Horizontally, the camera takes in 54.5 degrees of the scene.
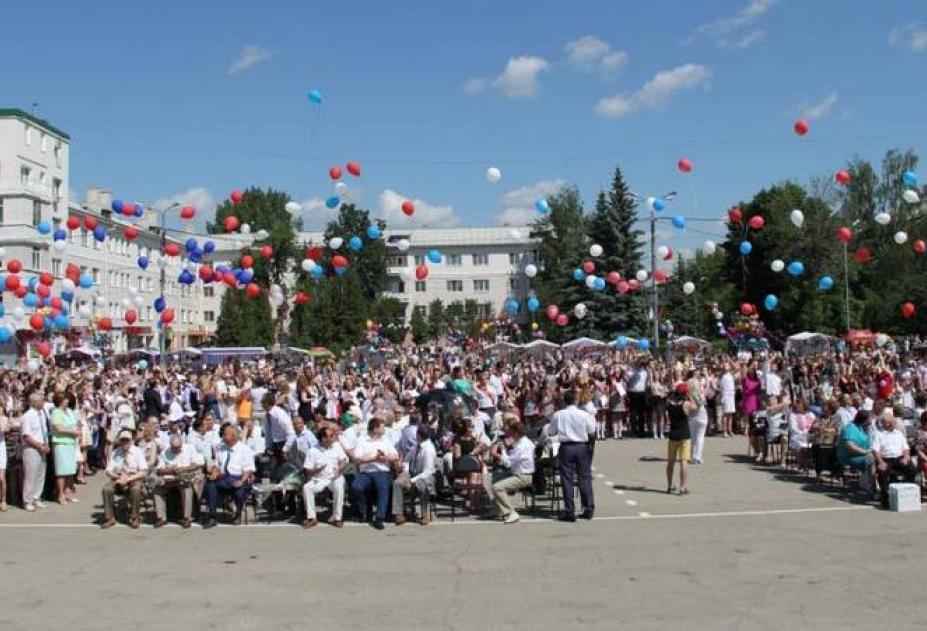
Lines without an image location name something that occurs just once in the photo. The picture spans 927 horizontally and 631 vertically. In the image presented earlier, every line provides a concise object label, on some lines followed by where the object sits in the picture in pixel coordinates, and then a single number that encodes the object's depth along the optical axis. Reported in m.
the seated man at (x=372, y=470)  11.57
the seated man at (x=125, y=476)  11.59
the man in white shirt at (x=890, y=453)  12.12
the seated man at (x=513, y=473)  11.47
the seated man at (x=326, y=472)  11.45
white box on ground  11.59
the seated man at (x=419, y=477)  11.45
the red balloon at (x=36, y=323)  25.61
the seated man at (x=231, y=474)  11.63
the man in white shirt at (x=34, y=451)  12.69
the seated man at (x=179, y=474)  11.59
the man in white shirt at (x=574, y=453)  11.41
